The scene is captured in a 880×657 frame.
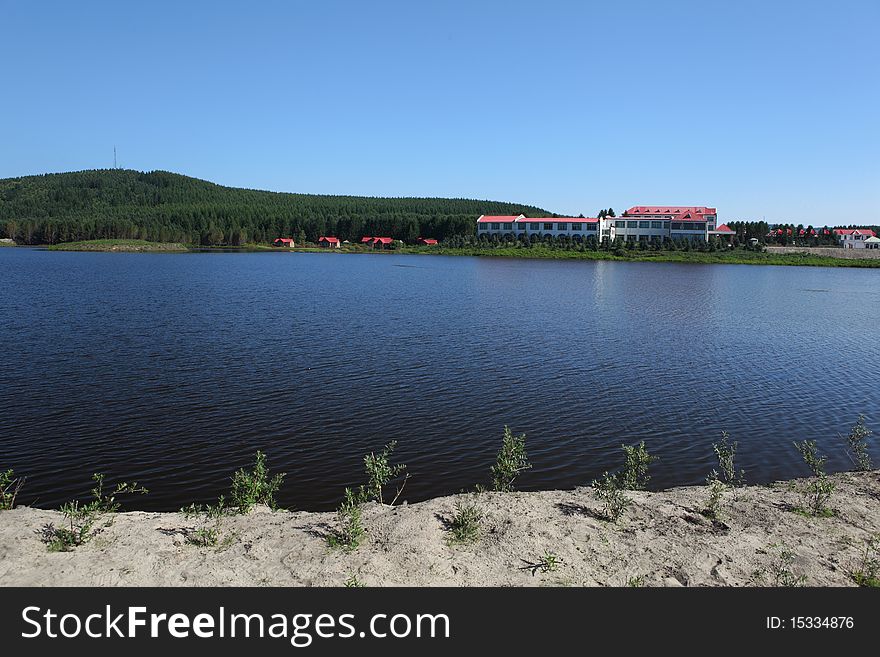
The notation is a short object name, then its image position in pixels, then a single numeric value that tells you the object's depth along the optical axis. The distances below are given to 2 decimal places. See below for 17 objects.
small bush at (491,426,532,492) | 13.25
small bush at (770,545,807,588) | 8.75
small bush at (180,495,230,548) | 9.72
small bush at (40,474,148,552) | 9.45
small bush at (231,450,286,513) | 11.50
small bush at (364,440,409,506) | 12.27
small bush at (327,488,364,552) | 9.75
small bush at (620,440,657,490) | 13.35
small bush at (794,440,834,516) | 11.59
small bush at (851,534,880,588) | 8.75
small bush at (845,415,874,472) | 15.06
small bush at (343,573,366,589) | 8.45
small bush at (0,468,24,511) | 11.44
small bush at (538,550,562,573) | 9.11
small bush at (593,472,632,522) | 11.30
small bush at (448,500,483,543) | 10.11
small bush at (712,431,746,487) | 13.97
